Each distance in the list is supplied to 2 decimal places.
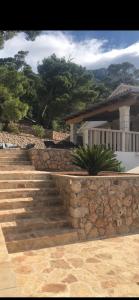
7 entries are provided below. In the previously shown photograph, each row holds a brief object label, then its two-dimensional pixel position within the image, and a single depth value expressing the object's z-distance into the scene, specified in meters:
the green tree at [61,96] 26.73
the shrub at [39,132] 22.45
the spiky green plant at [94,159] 8.34
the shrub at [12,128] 21.44
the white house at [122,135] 10.70
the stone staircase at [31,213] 5.71
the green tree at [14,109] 16.95
